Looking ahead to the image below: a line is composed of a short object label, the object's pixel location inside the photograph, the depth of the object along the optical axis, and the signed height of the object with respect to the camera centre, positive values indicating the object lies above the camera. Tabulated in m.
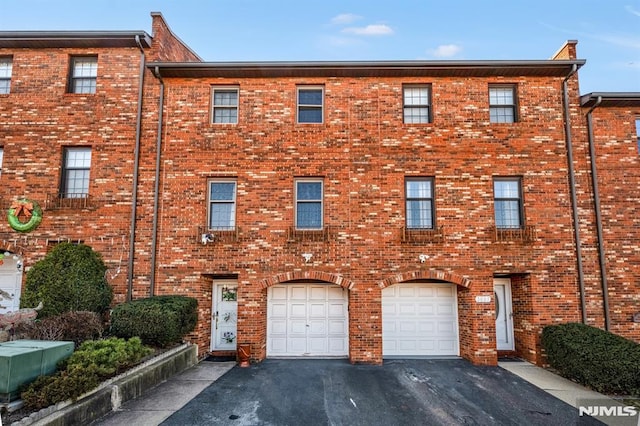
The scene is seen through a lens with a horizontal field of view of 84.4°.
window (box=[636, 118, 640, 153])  10.00 +3.64
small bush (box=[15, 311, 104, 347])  6.99 -1.54
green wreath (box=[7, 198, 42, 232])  9.34 +0.97
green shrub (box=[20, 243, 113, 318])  8.12 -0.74
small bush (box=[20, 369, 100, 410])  4.95 -1.97
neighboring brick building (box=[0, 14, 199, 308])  9.49 +3.21
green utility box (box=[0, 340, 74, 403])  4.94 -1.63
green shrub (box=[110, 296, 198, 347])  7.71 -1.51
